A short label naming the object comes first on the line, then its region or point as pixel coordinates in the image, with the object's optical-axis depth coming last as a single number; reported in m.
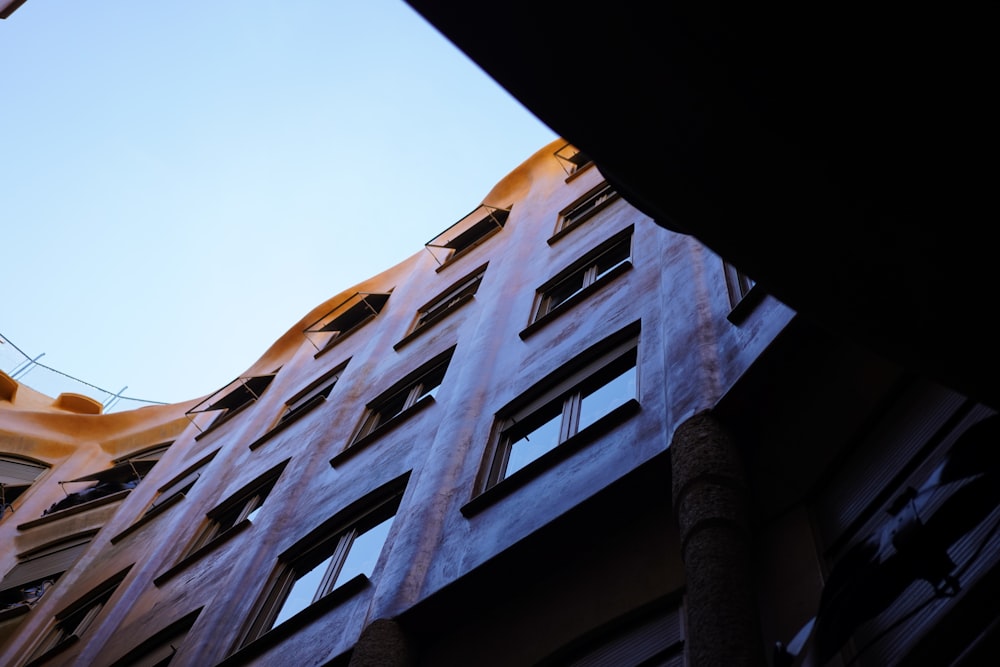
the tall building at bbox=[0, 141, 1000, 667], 4.86
